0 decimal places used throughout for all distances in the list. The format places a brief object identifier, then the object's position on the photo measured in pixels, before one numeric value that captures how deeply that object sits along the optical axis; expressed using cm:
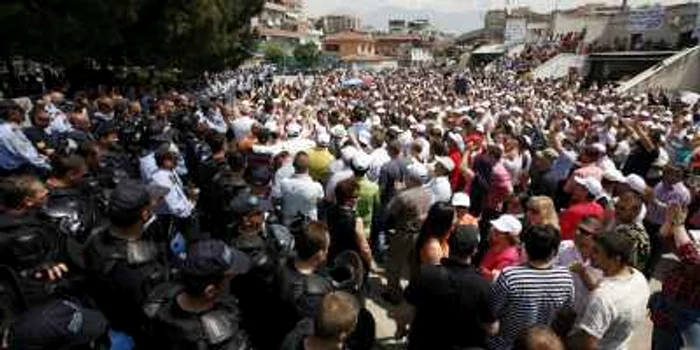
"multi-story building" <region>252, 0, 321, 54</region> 11738
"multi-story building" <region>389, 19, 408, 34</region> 18525
